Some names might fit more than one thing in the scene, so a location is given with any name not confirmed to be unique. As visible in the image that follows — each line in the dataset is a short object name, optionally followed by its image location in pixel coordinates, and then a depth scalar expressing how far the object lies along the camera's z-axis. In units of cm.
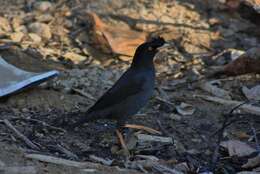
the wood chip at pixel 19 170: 1066
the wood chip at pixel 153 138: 1312
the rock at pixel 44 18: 1806
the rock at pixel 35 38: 1736
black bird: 1308
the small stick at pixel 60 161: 1131
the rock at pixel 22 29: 1770
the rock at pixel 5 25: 1783
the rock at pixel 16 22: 1781
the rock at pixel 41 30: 1762
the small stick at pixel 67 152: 1196
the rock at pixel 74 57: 1687
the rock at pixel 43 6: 1858
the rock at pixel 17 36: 1732
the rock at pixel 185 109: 1437
